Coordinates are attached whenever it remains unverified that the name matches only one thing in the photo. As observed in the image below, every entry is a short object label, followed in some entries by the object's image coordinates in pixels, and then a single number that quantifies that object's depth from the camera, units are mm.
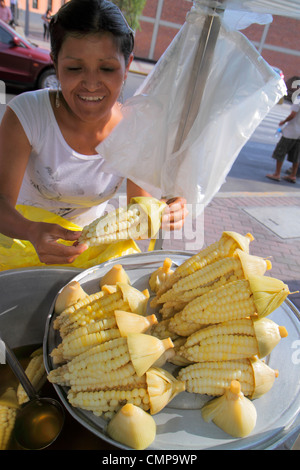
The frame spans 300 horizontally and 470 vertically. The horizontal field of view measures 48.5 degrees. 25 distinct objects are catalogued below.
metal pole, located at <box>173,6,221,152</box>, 1701
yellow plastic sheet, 1579
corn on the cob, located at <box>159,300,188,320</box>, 1163
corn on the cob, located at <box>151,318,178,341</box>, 1117
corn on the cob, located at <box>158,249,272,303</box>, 1079
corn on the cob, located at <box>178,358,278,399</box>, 977
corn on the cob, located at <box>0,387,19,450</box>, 996
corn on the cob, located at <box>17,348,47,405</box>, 1086
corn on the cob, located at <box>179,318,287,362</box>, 967
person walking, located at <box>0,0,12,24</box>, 11244
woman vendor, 1331
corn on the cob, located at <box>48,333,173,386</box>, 887
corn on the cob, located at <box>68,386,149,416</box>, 883
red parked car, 7176
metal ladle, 992
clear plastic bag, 1629
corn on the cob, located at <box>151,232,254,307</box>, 1161
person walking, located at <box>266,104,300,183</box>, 6352
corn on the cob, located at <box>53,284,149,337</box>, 1052
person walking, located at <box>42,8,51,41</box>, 14496
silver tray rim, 851
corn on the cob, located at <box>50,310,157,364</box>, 968
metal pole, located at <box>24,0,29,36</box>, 15375
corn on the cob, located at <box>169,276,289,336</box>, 954
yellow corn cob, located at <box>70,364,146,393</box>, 904
